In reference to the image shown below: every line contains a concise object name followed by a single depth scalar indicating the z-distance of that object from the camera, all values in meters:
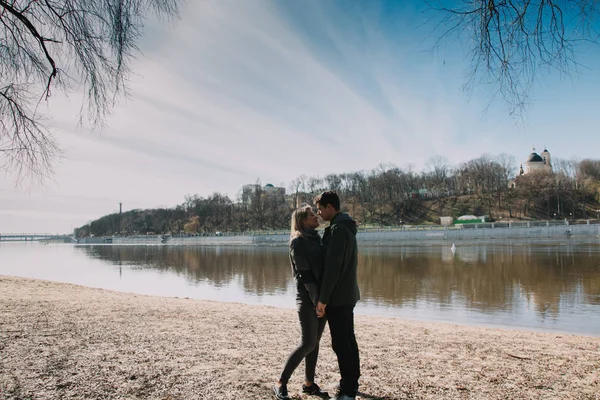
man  3.86
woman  3.97
